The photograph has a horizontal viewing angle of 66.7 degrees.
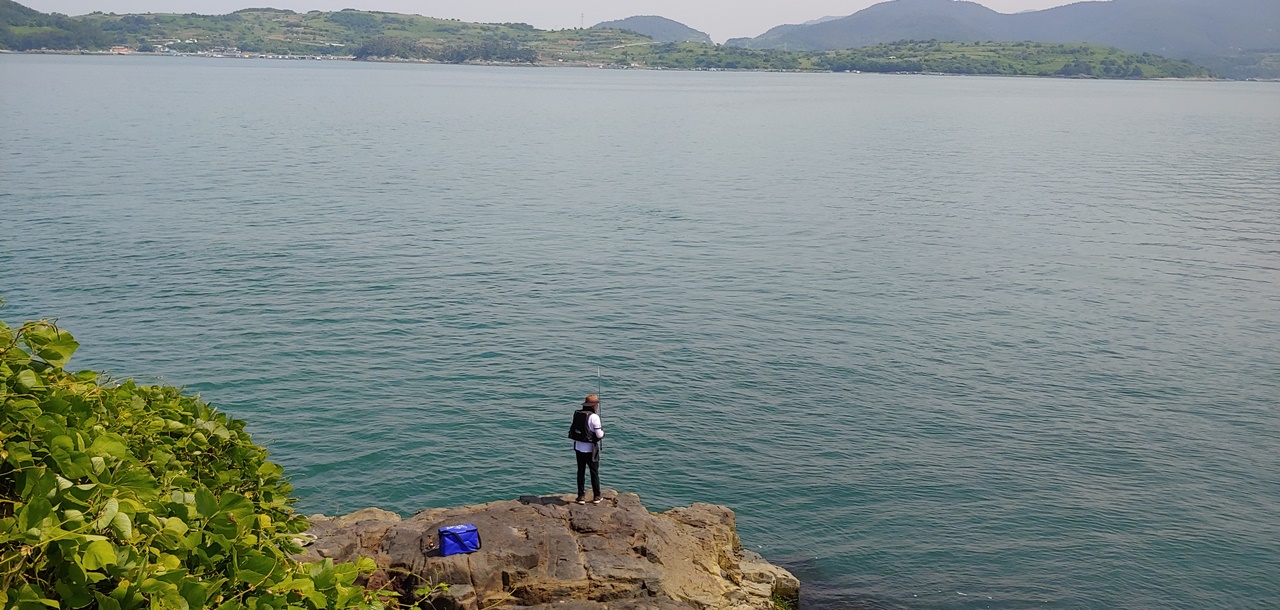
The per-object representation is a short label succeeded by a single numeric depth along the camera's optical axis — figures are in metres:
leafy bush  7.04
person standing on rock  20.28
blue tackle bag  17.23
